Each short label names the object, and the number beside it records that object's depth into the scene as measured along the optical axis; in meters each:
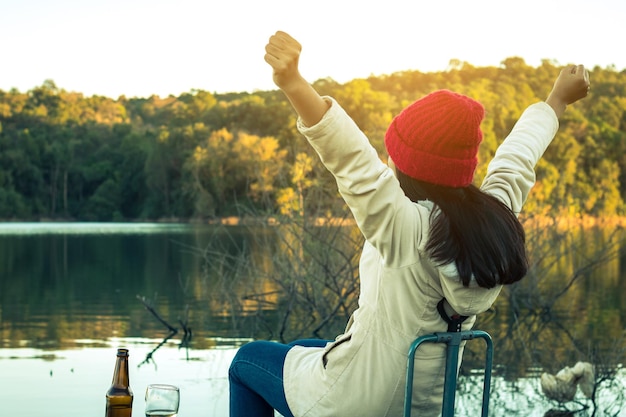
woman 2.03
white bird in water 6.11
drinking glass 2.62
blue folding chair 2.15
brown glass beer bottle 2.75
